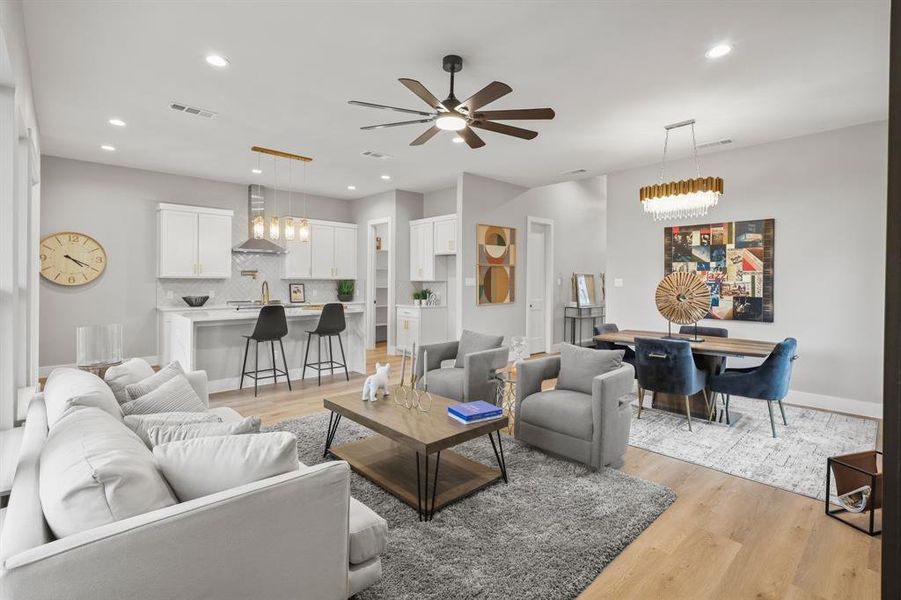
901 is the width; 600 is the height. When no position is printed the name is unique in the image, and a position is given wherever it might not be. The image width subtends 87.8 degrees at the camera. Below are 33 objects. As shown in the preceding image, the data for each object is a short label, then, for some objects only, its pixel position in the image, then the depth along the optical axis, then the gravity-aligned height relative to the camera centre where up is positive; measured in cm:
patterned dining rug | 315 -115
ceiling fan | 280 +122
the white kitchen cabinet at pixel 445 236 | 721 +93
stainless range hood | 741 +141
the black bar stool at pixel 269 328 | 498 -37
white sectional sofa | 115 -71
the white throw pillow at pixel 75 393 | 193 -45
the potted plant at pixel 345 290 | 850 +8
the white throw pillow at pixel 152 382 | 255 -51
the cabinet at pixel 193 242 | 652 +74
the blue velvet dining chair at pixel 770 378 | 370 -65
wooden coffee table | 255 -108
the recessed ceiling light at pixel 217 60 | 321 +162
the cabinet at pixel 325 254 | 788 +70
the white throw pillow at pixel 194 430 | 176 -53
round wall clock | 586 +43
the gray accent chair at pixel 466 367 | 394 -64
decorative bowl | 664 -10
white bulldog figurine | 320 -62
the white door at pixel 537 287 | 795 +16
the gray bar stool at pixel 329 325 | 548 -36
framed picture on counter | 805 +1
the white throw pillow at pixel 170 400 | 242 -58
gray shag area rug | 200 -120
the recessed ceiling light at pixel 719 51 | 304 +163
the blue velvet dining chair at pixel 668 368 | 385 -60
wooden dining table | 396 -46
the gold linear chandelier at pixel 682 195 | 432 +98
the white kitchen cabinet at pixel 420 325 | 731 -47
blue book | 276 -70
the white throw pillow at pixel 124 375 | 253 -48
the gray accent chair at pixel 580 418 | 304 -83
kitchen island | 501 -56
